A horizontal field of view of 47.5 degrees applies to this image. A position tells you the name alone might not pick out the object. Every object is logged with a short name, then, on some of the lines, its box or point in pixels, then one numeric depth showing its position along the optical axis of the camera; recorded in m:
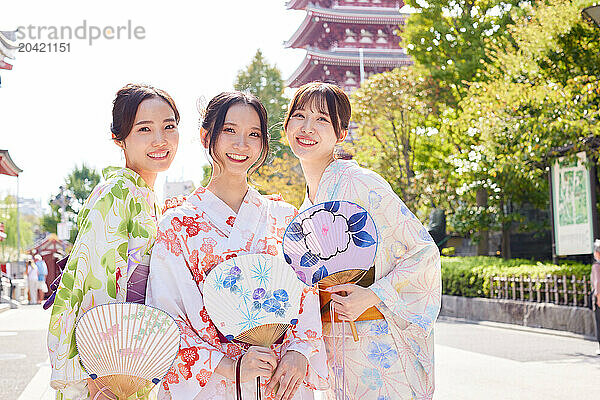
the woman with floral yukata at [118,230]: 2.37
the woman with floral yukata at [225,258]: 2.23
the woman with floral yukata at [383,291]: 2.59
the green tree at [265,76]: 32.53
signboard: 10.73
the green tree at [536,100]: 10.35
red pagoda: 33.66
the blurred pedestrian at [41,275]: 22.19
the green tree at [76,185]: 48.25
